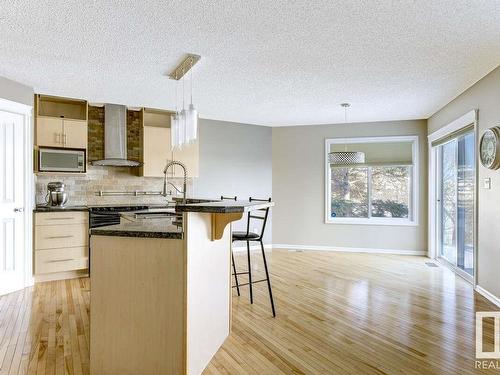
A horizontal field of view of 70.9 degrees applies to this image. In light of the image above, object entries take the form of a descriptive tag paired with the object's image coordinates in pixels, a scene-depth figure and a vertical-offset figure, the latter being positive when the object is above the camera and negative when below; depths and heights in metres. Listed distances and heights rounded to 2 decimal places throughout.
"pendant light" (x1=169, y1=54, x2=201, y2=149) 2.66 +0.47
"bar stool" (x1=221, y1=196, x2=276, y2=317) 3.17 -0.46
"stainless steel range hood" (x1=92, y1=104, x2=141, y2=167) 5.18 +0.78
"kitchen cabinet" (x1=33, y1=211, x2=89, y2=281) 4.34 -0.74
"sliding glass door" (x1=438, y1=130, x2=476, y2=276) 4.49 -0.19
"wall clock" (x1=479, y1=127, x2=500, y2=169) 3.45 +0.41
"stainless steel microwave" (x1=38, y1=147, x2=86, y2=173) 4.56 +0.36
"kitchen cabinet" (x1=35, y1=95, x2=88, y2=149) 4.59 +0.87
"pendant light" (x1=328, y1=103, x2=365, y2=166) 4.61 +0.39
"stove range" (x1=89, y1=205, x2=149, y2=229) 4.61 -0.38
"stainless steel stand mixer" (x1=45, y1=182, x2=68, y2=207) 4.63 -0.11
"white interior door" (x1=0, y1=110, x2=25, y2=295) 3.88 -0.17
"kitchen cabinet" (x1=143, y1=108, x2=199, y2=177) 5.38 +0.58
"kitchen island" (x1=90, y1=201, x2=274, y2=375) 1.95 -0.62
